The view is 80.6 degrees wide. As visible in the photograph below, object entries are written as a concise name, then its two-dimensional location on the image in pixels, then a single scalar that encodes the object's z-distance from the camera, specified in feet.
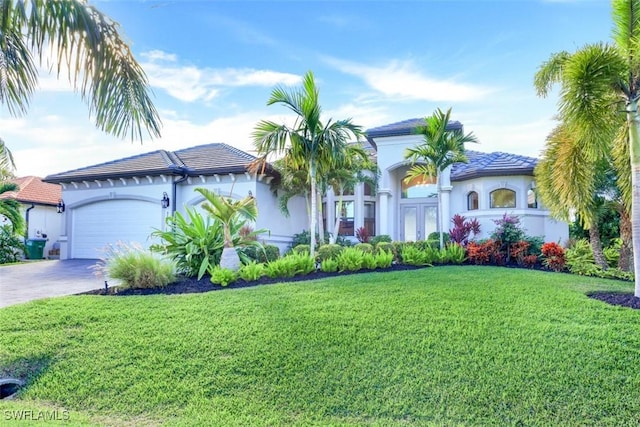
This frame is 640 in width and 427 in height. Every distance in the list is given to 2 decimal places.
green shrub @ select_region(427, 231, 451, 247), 45.21
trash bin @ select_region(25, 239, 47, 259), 61.05
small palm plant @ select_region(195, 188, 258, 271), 29.53
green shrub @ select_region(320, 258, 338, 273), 30.12
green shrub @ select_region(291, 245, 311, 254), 35.51
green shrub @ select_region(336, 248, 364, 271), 30.35
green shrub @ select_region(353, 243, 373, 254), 35.15
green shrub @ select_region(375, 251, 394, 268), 31.50
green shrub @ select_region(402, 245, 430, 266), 33.65
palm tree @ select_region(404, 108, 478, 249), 37.37
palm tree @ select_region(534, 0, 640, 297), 21.52
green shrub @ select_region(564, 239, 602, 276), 30.71
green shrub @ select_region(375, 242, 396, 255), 36.53
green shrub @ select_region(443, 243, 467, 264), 34.96
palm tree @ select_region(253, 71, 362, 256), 32.07
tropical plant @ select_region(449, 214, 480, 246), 41.47
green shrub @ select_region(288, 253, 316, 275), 29.22
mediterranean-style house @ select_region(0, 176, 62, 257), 65.77
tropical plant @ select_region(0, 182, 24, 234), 52.06
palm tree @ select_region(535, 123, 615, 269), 28.53
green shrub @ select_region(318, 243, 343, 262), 32.27
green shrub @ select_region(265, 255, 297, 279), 28.37
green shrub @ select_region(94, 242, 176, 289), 26.53
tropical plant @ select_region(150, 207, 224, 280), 30.60
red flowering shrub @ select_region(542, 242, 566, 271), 32.68
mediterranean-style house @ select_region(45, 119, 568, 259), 49.24
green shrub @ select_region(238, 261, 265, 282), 27.72
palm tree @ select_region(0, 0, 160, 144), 15.53
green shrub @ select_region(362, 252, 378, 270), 31.01
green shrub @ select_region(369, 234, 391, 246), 50.93
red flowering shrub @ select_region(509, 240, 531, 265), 35.35
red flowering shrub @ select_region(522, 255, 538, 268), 34.19
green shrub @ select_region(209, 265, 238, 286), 26.68
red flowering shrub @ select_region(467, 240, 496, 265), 34.96
